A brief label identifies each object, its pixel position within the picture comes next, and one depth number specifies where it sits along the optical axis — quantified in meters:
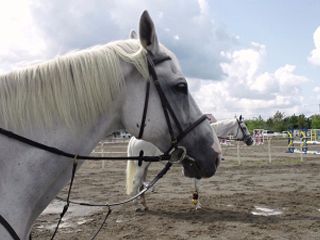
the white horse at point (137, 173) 8.39
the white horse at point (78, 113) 1.91
